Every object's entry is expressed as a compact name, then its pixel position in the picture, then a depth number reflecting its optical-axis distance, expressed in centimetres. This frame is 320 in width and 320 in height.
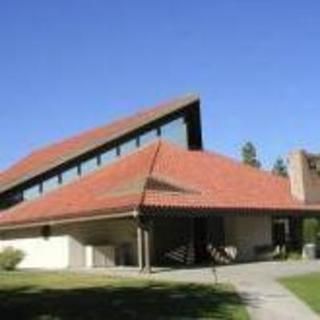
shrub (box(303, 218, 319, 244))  2846
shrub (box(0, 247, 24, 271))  2639
